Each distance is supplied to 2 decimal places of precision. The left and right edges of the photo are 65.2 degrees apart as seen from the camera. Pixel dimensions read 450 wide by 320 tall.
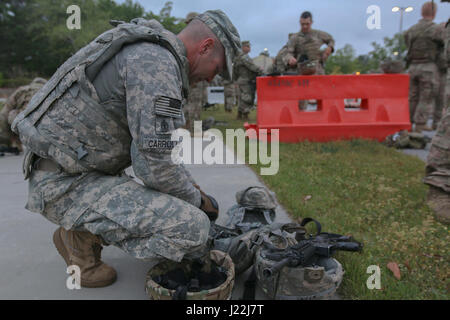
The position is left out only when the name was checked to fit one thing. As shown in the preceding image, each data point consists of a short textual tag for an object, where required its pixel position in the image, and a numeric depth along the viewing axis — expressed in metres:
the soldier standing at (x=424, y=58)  6.33
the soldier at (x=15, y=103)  4.79
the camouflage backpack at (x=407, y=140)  5.46
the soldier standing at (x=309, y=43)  6.74
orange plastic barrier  5.75
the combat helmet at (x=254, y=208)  2.42
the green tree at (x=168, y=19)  26.08
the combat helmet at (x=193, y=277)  1.54
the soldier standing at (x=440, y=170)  2.72
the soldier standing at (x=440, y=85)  6.44
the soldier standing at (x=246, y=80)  9.79
